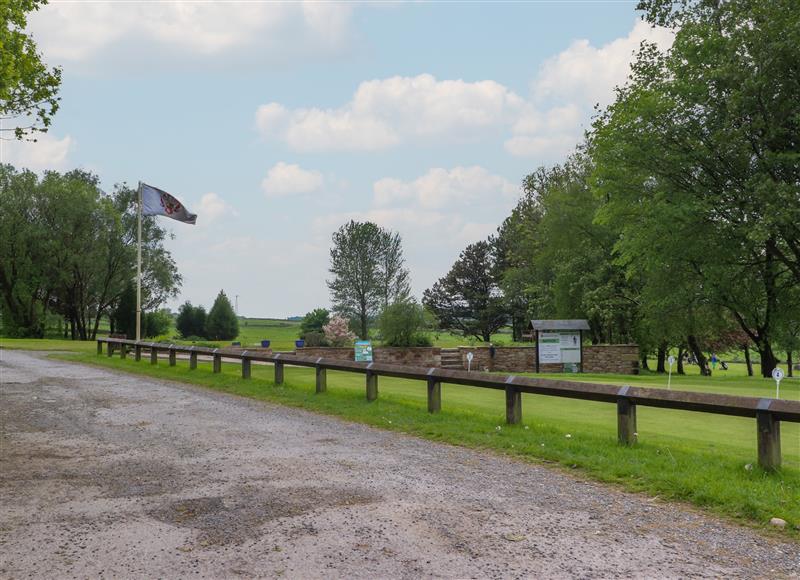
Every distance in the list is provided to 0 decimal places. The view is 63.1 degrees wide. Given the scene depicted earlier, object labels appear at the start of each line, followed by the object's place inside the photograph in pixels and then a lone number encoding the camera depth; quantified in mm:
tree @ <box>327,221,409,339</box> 69125
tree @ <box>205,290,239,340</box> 56938
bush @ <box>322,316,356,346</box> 37531
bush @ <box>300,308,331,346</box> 65275
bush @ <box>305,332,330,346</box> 39044
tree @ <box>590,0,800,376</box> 22250
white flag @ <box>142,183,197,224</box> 27281
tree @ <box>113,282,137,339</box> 47188
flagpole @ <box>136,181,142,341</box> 26517
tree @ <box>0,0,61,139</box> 14633
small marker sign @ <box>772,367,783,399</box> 8619
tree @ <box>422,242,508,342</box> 73812
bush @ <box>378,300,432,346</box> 34188
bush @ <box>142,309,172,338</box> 48250
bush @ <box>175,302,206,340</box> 57531
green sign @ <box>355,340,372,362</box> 29922
